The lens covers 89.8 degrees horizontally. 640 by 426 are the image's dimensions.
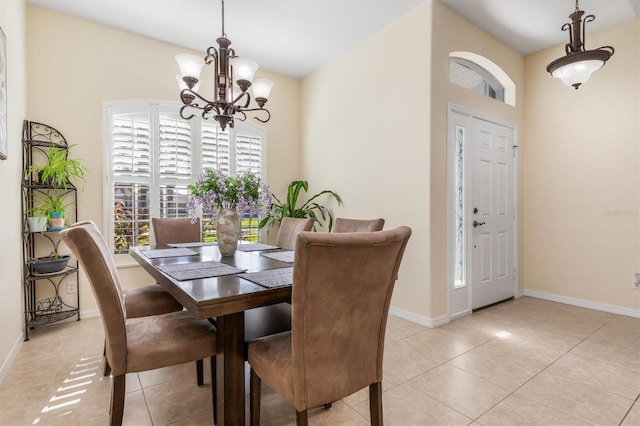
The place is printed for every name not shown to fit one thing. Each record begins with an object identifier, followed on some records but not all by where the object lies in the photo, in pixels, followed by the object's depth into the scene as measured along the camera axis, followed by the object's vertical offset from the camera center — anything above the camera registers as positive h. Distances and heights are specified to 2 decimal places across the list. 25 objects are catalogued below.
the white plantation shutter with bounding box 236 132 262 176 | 4.27 +0.77
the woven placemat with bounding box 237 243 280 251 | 2.67 -0.32
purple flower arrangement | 2.14 +0.11
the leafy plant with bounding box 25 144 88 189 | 2.80 +0.37
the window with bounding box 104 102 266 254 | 3.44 +0.56
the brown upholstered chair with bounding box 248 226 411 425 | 1.15 -0.43
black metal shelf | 2.80 -0.34
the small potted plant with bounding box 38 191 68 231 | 2.85 +0.01
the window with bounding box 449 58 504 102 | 3.70 +1.57
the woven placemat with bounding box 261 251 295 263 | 2.18 -0.33
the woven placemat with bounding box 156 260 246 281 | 1.64 -0.33
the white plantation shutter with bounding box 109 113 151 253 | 3.45 +0.35
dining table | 1.30 -0.37
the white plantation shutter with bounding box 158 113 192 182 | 3.69 +0.74
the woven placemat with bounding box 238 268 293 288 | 1.49 -0.34
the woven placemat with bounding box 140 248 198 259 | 2.26 -0.31
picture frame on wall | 2.15 +0.80
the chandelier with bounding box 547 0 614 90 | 2.26 +1.07
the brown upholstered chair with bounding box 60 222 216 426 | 1.33 -0.60
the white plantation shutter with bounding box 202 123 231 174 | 3.98 +0.79
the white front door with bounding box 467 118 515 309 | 3.51 -0.05
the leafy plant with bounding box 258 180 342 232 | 4.40 +0.02
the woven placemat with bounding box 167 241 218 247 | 2.81 -0.30
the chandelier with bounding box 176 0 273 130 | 2.24 +0.98
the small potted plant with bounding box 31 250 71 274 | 2.76 -0.46
